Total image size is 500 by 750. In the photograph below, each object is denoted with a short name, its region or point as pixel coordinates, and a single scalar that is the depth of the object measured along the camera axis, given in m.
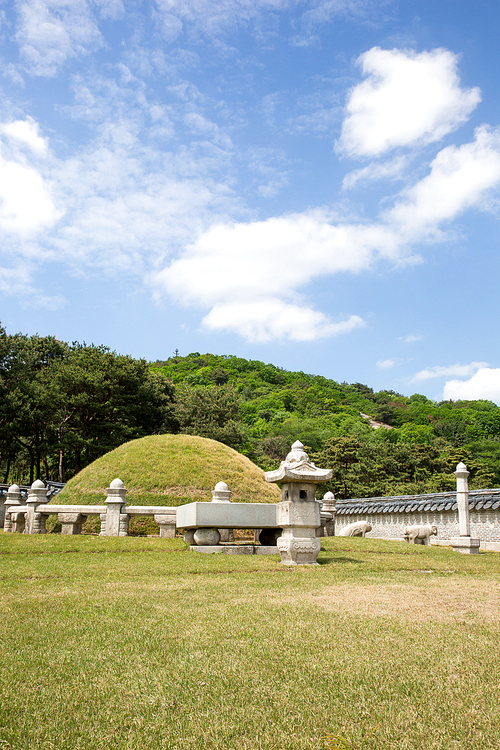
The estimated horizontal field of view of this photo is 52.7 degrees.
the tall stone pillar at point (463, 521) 15.84
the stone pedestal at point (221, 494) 14.48
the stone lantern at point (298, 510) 10.26
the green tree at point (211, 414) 38.94
